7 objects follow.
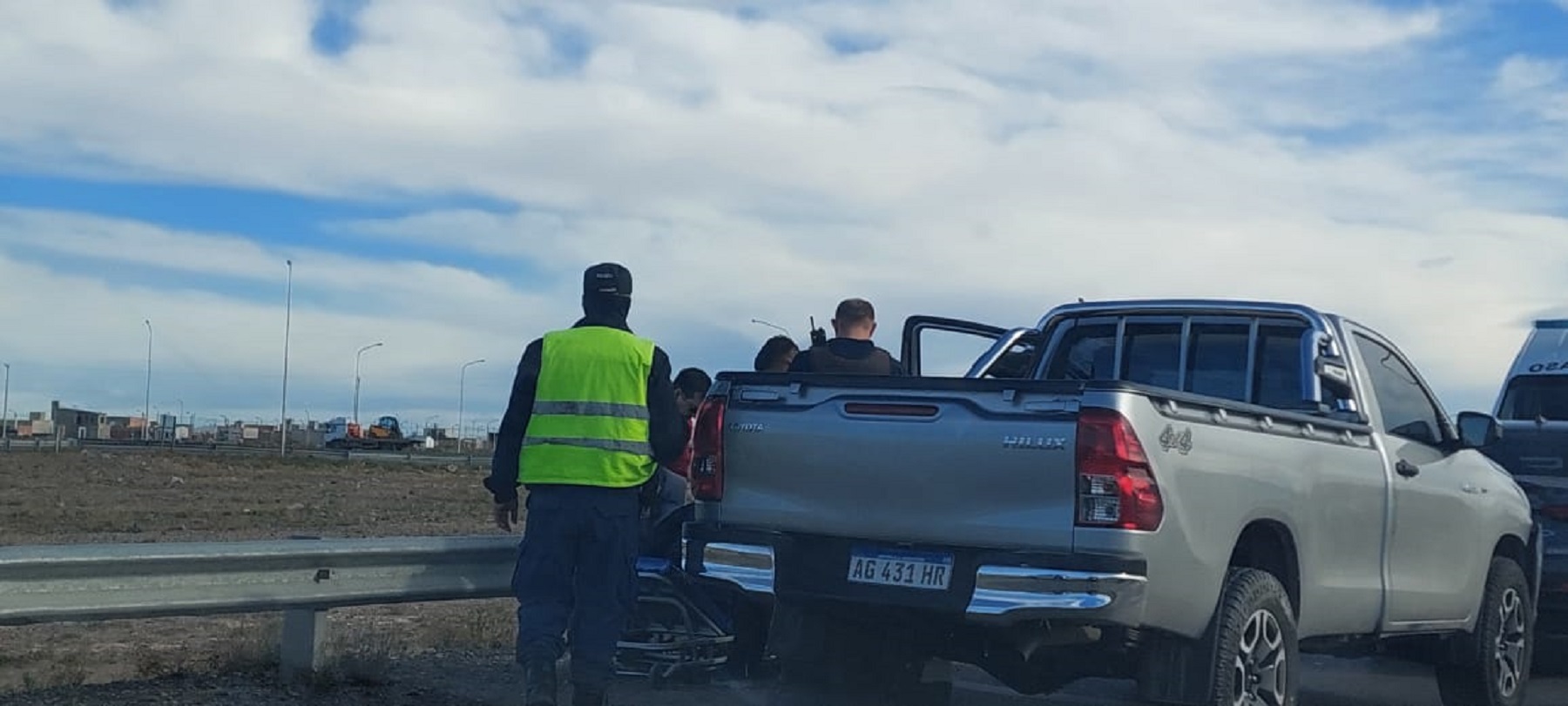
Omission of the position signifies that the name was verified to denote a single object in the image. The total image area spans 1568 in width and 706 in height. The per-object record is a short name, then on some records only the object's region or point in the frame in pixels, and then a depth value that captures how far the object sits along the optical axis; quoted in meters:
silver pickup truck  6.49
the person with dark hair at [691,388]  9.92
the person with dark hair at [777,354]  9.86
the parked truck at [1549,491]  10.95
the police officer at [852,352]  8.93
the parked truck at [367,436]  90.50
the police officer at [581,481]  7.55
